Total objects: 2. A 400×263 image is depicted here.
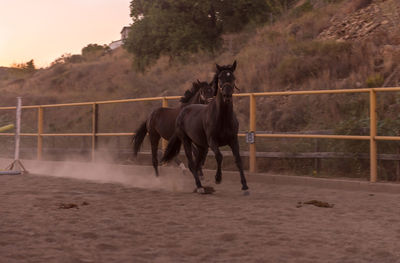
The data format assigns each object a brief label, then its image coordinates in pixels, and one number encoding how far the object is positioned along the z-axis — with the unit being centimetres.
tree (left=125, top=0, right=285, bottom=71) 2814
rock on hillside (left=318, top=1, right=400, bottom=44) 1791
